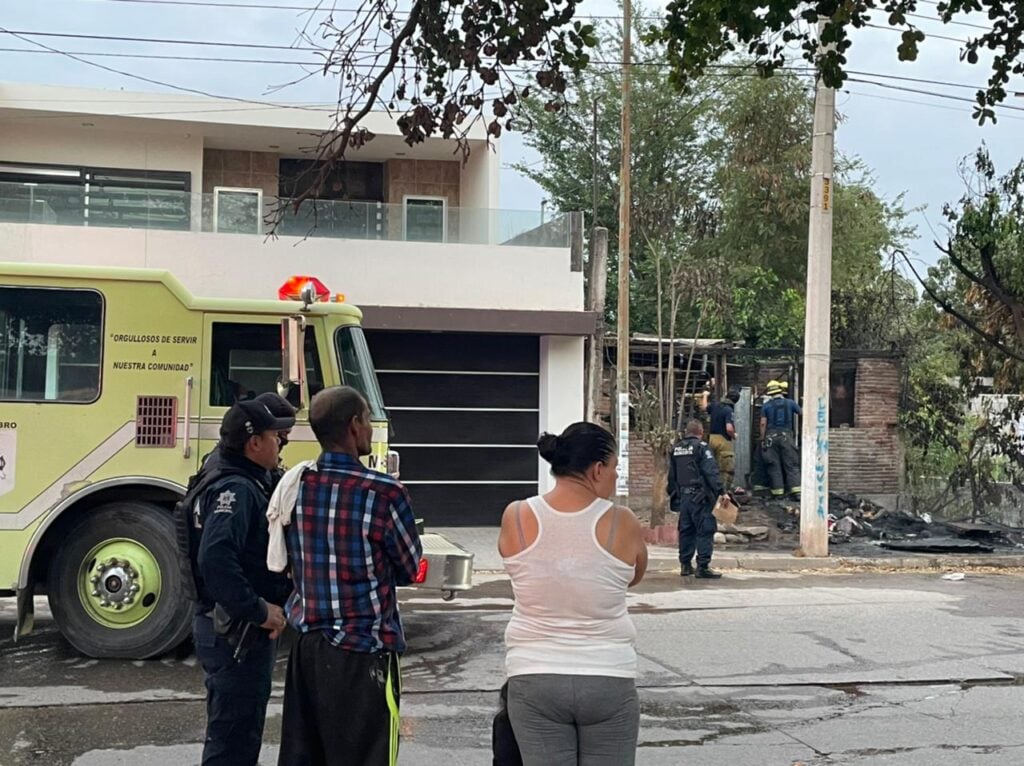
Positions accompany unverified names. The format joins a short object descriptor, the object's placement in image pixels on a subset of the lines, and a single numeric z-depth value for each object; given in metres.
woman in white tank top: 3.62
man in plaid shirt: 3.92
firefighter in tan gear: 18.27
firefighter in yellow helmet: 18.20
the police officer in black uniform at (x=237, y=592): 4.30
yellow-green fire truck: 7.95
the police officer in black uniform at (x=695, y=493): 12.84
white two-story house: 16.22
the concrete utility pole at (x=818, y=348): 14.40
